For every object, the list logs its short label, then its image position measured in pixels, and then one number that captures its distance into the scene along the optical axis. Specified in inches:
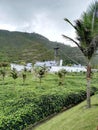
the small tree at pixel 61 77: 692.6
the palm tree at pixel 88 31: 320.2
